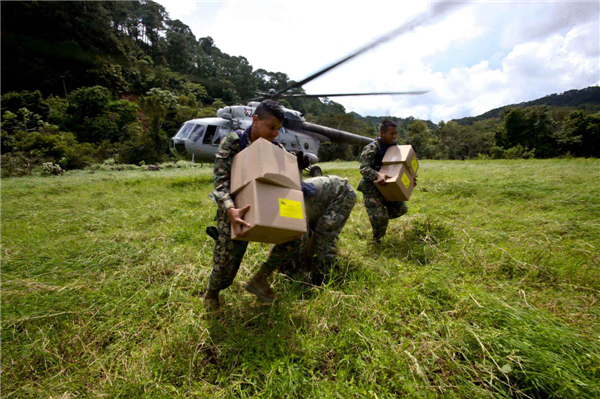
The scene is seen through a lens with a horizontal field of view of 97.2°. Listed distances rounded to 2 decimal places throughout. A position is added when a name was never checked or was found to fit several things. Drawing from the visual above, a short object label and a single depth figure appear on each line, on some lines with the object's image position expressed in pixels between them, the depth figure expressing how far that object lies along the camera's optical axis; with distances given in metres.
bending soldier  2.63
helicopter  9.53
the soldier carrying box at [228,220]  2.09
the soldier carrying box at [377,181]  3.49
